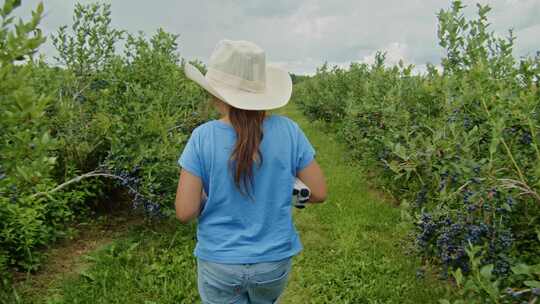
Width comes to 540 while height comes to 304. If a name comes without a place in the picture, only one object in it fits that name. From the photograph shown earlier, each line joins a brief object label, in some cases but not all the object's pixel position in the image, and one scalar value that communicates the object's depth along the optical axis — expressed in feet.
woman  6.68
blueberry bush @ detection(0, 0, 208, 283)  12.80
